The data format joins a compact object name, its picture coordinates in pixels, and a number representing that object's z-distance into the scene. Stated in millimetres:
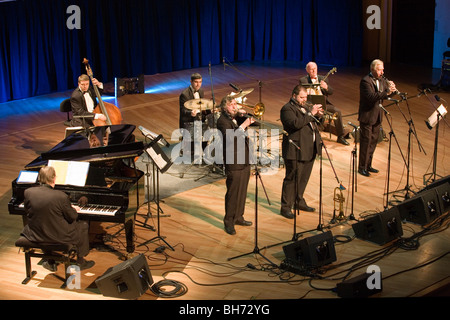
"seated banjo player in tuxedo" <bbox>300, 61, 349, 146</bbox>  9188
